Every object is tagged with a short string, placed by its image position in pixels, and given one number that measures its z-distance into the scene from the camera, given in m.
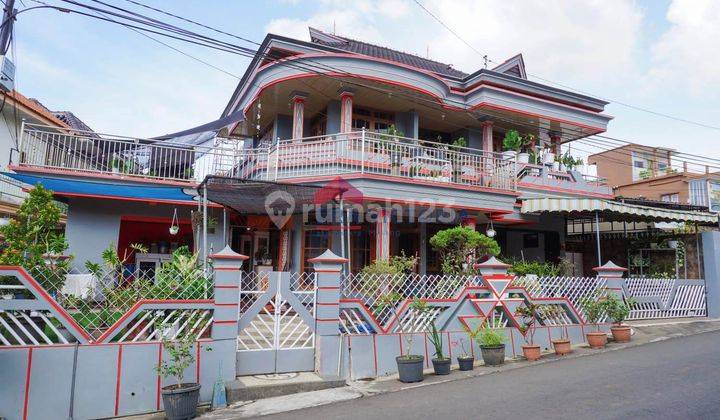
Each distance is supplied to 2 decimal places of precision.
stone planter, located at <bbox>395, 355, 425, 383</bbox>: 6.55
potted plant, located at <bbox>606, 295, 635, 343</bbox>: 9.00
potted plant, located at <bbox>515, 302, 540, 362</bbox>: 8.20
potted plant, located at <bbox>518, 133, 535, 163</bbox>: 13.99
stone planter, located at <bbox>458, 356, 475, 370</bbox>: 7.17
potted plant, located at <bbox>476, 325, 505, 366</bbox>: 7.41
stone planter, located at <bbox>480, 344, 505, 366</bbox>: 7.41
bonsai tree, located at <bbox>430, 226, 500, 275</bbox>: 9.12
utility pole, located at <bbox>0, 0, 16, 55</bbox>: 7.99
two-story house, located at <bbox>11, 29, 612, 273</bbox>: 10.25
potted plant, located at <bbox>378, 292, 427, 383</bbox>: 6.56
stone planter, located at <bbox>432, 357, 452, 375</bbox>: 6.98
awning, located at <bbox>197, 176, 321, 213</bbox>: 8.02
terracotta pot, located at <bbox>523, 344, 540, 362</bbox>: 7.74
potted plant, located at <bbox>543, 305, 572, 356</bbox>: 8.04
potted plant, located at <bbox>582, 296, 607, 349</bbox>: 9.20
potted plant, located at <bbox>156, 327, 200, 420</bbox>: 5.18
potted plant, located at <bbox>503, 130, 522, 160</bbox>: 13.97
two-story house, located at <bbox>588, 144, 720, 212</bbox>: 23.81
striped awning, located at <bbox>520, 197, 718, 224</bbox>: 11.10
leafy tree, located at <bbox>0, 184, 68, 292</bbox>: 6.65
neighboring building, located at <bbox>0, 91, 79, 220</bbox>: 15.90
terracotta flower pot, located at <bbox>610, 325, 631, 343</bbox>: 8.98
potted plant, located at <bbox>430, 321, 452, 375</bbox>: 6.99
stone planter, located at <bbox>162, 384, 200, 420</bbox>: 5.17
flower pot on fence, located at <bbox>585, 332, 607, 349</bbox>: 8.58
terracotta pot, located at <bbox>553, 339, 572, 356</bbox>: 8.03
